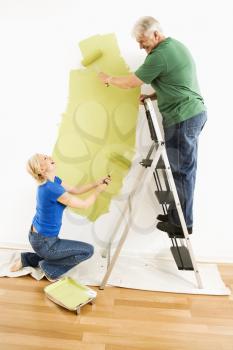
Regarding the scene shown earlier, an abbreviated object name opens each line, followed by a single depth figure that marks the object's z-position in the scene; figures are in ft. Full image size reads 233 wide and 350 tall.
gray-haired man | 6.45
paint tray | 6.22
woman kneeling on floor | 6.78
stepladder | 6.51
